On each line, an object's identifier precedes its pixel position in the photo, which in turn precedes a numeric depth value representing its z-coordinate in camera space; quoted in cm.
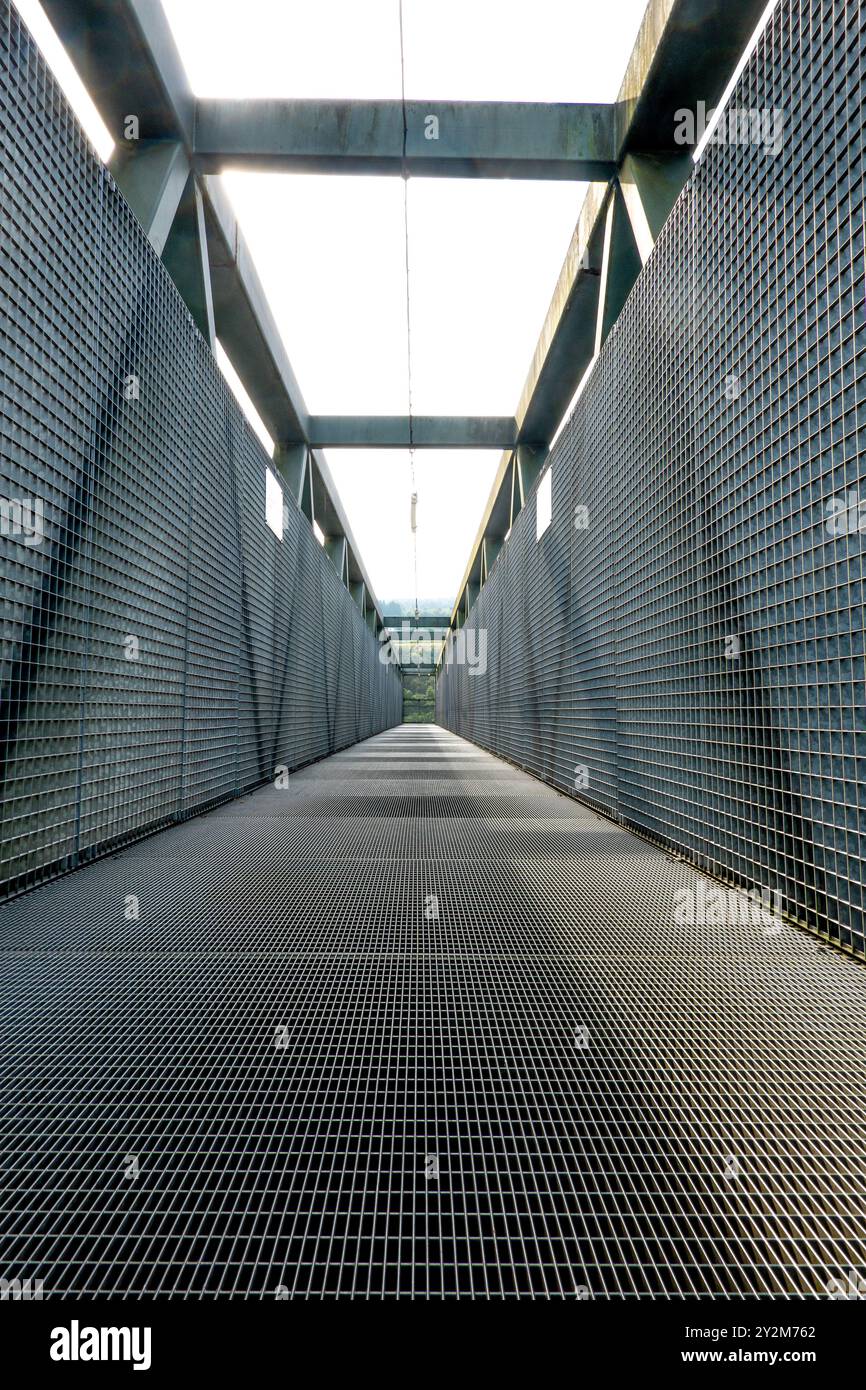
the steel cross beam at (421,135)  507
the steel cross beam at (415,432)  991
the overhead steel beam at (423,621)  2852
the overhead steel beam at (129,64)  385
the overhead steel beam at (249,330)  598
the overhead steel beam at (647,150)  383
